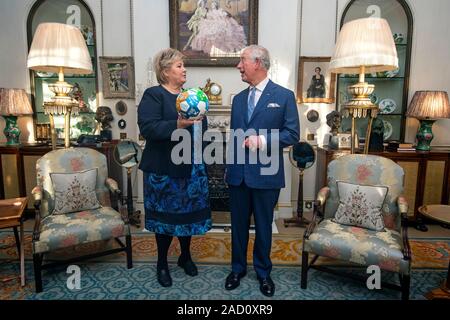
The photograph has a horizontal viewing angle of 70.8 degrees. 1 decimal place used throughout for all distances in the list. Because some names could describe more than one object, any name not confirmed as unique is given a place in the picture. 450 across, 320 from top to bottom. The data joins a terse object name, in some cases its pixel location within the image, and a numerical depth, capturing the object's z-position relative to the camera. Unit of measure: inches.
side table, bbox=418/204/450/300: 84.5
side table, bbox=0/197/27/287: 89.5
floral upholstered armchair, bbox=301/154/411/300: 83.8
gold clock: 152.3
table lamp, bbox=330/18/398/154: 100.0
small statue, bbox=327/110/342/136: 150.6
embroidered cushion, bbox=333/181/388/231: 94.4
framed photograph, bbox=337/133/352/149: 148.8
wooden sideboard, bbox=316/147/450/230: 144.6
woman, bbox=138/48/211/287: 83.5
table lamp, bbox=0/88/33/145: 146.9
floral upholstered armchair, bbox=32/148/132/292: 92.8
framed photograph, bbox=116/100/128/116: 164.7
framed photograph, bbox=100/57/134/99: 161.6
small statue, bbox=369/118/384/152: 146.3
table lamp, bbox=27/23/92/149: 104.2
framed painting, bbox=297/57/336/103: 158.6
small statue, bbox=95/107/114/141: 159.6
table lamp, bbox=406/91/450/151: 144.4
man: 84.4
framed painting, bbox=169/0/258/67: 147.3
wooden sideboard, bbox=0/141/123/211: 149.3
